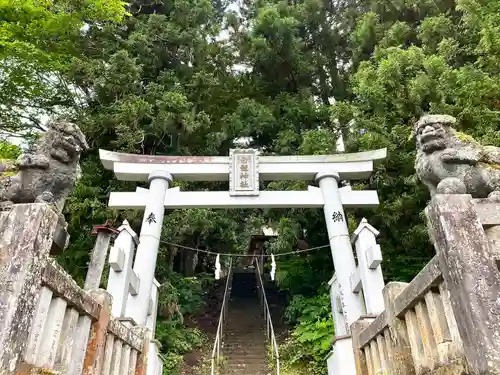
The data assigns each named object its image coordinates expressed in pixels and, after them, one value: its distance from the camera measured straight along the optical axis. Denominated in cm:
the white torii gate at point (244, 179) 771
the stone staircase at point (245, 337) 884
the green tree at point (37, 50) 860
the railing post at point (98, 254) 639
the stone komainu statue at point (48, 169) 267
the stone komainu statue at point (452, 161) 274
